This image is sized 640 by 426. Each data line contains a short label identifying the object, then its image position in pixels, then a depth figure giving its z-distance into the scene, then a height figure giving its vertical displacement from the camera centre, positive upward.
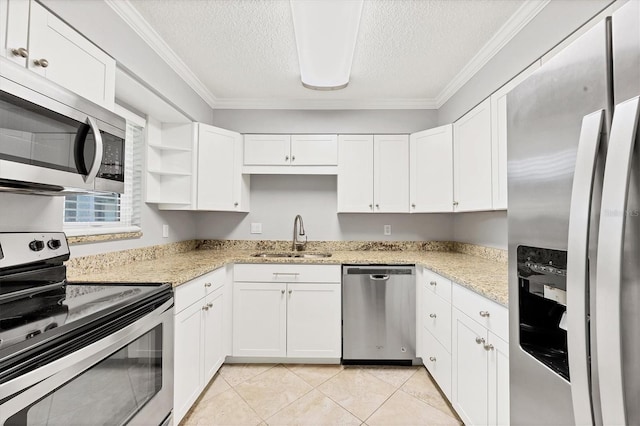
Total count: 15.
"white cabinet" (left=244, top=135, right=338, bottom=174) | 2.97 +0.68
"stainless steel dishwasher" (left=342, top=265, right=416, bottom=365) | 2.44 -0.77
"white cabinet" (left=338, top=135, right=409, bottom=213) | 2.94 +0.48
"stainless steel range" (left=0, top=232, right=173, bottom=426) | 0.78 -0.40
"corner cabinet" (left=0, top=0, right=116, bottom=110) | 1.06 +0.70
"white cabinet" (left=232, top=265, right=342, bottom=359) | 2.46 -0.83
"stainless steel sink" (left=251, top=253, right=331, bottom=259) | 2.95 -0.36
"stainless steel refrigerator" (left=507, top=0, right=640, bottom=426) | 0.56 -0.01
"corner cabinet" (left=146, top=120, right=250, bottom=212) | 2.60 +0.49
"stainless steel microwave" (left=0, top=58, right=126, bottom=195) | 0.87 +0.28
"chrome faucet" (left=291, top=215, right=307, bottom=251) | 3.02 -0.16
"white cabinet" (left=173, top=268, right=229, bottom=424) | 1.63 -0.76
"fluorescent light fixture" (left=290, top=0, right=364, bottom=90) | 1.54 +1.13
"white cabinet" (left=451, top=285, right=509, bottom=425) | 1.31 -0.72
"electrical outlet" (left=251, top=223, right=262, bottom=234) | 3.19 -0.09
